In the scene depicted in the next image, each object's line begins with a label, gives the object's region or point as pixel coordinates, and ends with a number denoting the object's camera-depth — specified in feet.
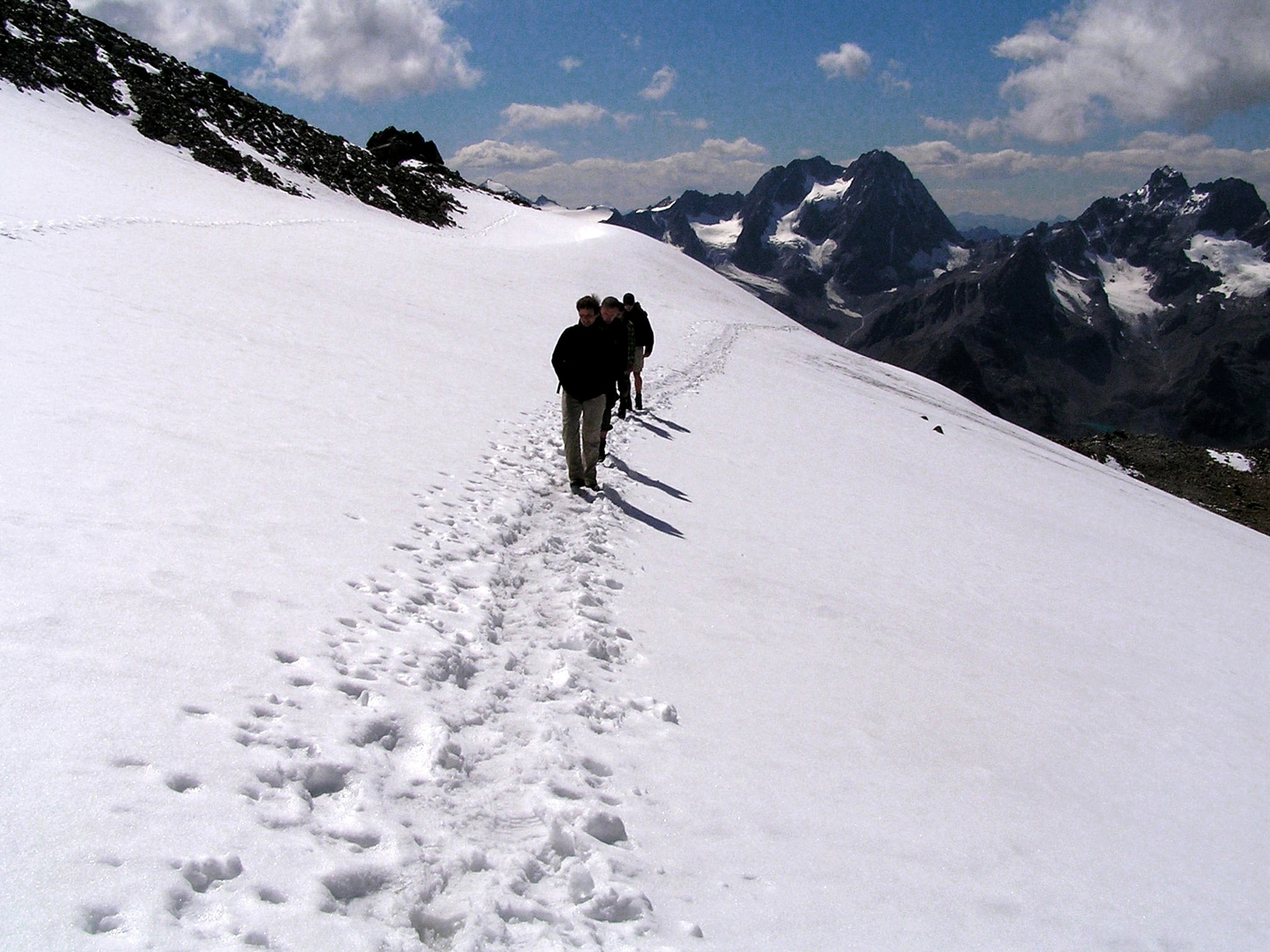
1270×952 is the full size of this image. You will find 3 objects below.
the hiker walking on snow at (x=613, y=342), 38.45
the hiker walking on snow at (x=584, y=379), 37.09
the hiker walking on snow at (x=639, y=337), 60.39
